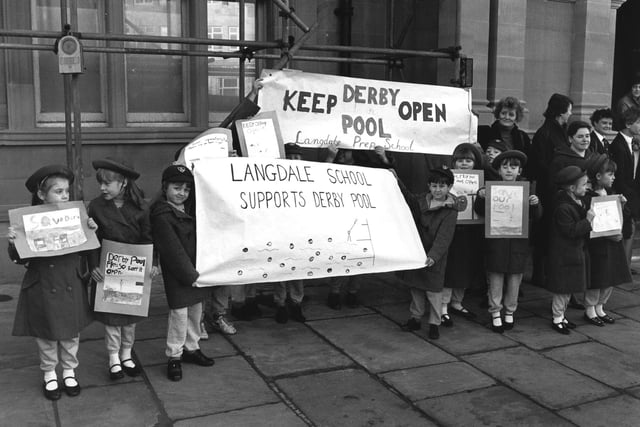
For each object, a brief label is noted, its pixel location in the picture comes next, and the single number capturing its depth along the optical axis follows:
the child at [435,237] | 5.54
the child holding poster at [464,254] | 5.91
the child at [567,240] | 5.75
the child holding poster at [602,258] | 6.03
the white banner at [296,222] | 4.88
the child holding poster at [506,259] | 5.79
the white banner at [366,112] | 5.95
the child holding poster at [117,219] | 4.44
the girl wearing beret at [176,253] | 4.60
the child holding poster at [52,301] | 4.24
